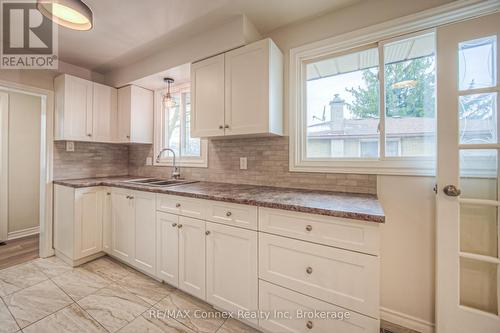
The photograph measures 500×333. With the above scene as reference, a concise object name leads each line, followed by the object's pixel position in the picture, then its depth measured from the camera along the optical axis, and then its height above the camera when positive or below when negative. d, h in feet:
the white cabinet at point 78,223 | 7.36 -2.09
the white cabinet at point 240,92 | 5.64 +2.18
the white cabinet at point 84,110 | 8.02 +2.33
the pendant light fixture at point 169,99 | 8.21 +2.68
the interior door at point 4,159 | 9.51 +0.33
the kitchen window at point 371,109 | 4.92 +1.54
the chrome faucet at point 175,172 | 8.57 -0.24
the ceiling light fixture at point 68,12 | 4.42 +3.52
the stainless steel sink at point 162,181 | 7.95 -0.60
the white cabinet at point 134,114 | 9.02 +2.33
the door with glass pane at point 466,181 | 4.07 -0.29
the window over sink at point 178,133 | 8.52 +1.52
